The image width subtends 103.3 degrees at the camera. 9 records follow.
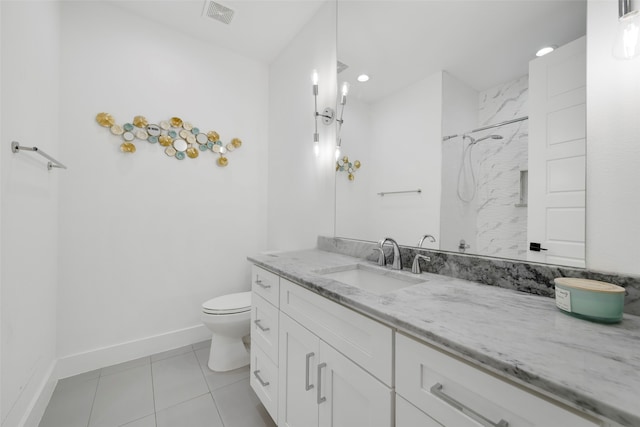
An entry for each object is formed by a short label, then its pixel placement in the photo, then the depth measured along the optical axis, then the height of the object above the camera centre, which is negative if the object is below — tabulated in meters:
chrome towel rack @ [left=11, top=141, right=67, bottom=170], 1.09 +0.27
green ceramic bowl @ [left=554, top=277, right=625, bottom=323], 0.61 -0.21
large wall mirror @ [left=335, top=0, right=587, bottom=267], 0.84 +0.39
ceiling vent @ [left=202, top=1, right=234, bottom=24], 1.84 +1.51
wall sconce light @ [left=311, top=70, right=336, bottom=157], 1.79 +0.70
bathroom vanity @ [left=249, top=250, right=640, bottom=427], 0.41 -0.31
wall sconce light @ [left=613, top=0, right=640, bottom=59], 0.70 +0.52
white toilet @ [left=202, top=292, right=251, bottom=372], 1.72 -0.82
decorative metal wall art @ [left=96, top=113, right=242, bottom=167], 1.88 +0.60
